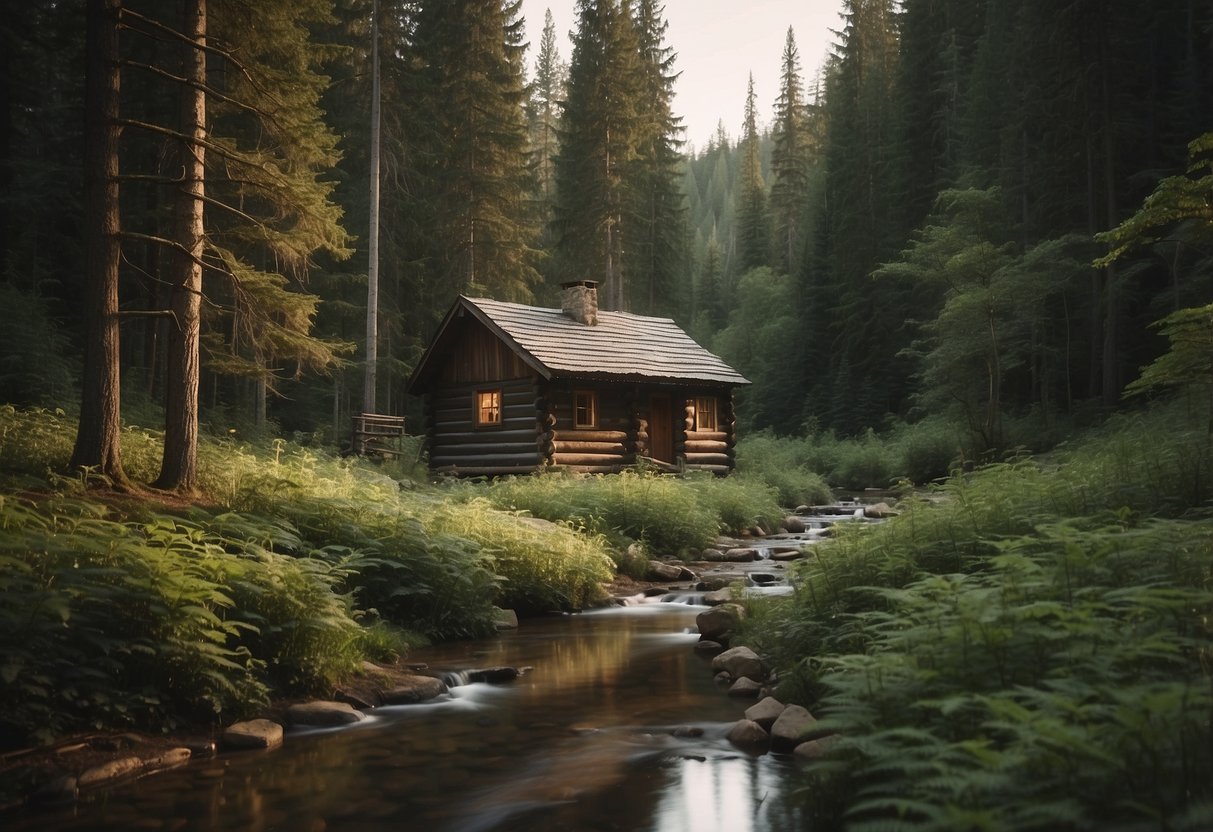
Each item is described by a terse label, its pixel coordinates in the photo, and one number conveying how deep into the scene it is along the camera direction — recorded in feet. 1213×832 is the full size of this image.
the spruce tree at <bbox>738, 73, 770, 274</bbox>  212.76
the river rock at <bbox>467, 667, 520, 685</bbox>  28.58
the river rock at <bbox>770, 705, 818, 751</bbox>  20.53
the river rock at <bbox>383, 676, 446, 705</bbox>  26.08
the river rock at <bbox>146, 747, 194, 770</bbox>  19.47
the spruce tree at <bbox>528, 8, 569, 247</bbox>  200.54
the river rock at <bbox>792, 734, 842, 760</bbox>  19.49
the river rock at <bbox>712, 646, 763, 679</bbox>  27.32
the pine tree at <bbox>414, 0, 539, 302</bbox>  108.99
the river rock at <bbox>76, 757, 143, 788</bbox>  17.99
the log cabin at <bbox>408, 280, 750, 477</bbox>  73.67
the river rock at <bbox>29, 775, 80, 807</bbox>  17.22
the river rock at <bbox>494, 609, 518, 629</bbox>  37.08
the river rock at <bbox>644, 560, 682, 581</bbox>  49.62
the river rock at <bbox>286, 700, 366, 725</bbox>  23.32
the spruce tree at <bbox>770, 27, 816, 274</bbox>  210.38
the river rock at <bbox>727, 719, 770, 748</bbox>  21.22
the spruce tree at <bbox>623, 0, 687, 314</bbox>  143.84
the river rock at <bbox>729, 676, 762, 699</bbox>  25.94
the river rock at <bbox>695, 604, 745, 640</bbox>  33.04
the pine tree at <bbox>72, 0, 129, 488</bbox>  34.24
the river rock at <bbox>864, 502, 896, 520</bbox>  71.31
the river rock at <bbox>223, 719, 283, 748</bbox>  21.22
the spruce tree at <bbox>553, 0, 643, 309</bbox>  122.93
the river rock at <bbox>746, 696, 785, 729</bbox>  21.88
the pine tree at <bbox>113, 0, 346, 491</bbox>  37.29
